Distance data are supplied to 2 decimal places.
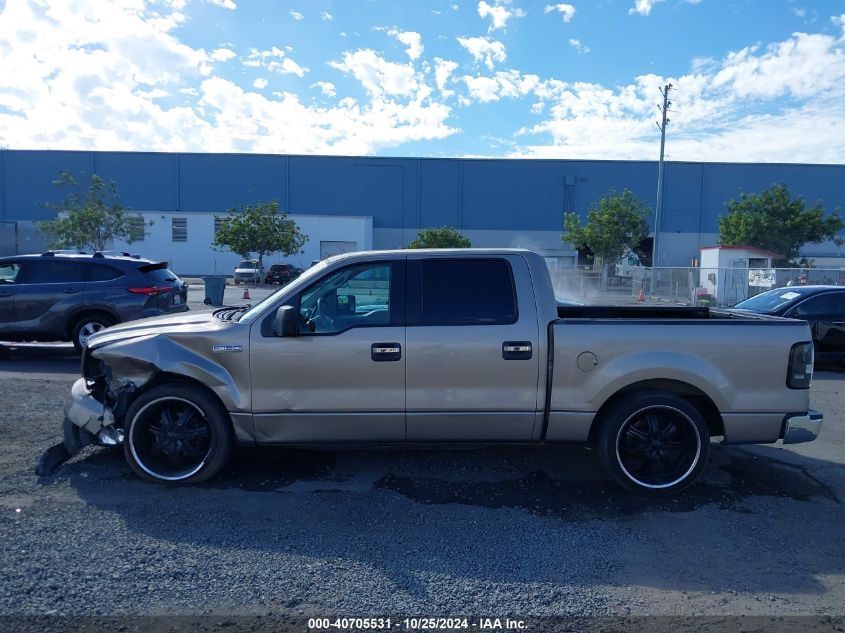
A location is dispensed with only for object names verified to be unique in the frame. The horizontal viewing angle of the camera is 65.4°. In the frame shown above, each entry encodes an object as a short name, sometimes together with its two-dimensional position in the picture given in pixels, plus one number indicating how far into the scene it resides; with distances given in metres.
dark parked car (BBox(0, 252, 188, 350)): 10.44
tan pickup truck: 4.84
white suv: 41.94
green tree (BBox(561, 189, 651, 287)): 38.28
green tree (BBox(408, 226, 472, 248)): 40.09
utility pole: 39.12
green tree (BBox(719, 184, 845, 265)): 37.44
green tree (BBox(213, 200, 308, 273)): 42.62
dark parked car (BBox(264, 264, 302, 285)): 41.53
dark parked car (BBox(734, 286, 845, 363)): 11.13
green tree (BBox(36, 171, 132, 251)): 39.88
